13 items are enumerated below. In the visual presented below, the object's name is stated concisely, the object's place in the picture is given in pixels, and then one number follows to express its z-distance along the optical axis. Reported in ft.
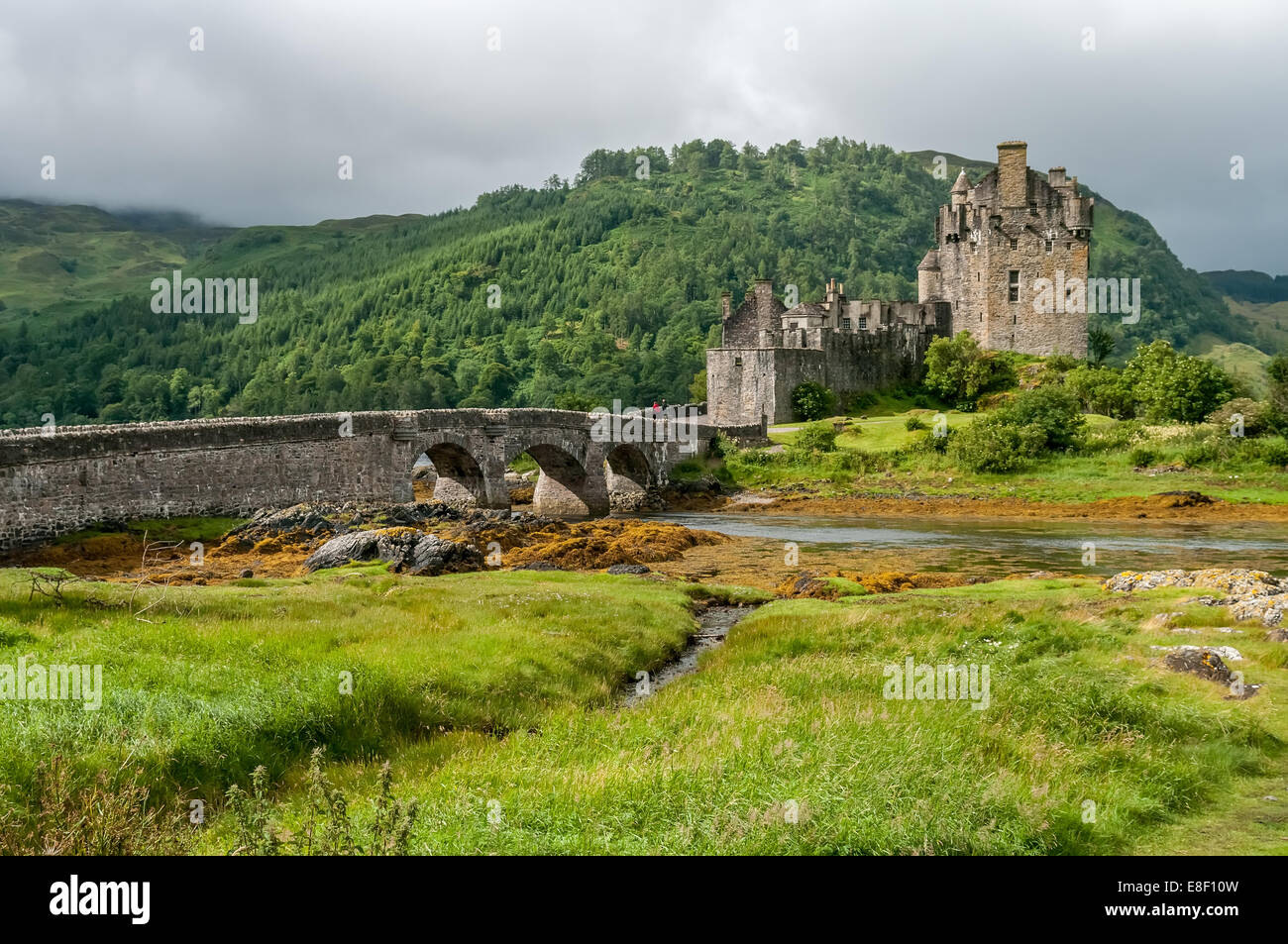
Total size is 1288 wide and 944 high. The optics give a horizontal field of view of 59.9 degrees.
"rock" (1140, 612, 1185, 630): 76.23
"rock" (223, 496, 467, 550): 126.93
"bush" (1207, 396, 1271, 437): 201.67
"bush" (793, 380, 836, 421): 249.55
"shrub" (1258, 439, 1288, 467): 187.93
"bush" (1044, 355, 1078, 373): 251.39
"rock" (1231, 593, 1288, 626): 74.49
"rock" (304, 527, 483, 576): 108.78
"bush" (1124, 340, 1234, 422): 218.38
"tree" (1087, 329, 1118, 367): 284.59
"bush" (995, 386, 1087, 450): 209.26
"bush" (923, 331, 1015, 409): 254.88
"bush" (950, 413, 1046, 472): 204.23
